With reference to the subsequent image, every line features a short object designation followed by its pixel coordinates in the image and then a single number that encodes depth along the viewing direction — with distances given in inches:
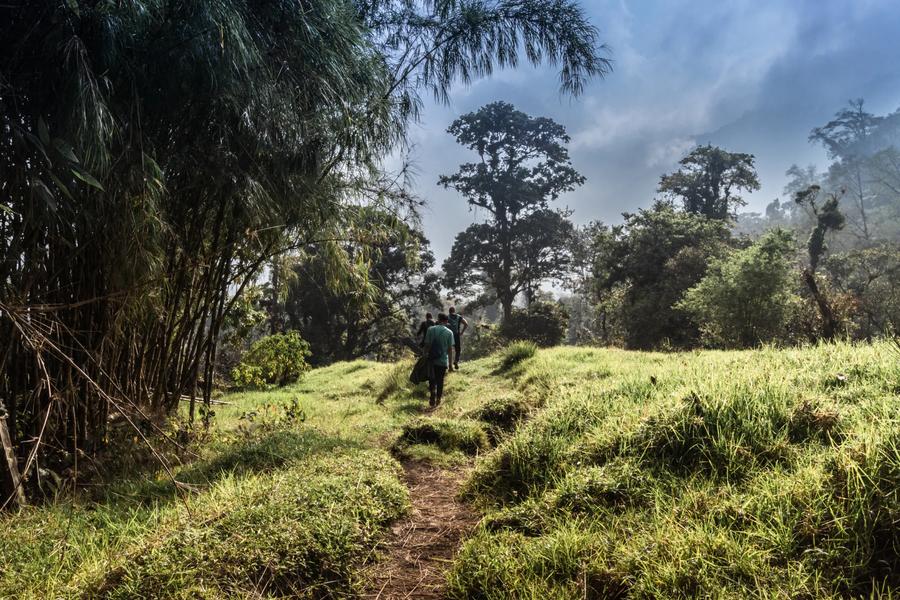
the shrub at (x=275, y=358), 461.6
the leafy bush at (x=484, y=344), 843.4
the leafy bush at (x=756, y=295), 523.5
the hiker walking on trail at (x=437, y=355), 290.5
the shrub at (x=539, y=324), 832.3
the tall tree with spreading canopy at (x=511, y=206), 1090.7
